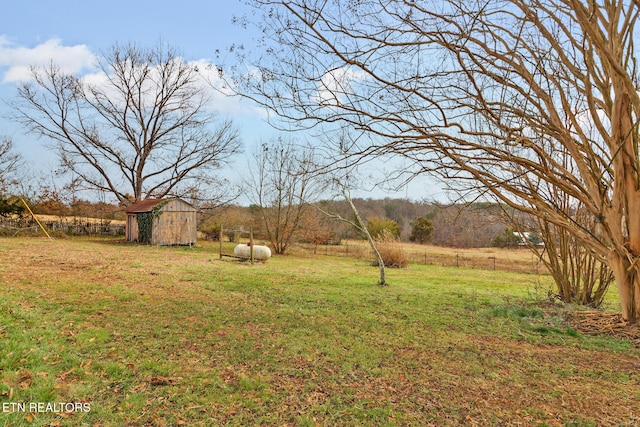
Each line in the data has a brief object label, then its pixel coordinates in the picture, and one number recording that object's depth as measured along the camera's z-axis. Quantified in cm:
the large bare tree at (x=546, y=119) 466
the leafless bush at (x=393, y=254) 1664
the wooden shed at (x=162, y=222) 1906
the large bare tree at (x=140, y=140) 2275
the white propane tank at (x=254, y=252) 1392
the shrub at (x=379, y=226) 2435
